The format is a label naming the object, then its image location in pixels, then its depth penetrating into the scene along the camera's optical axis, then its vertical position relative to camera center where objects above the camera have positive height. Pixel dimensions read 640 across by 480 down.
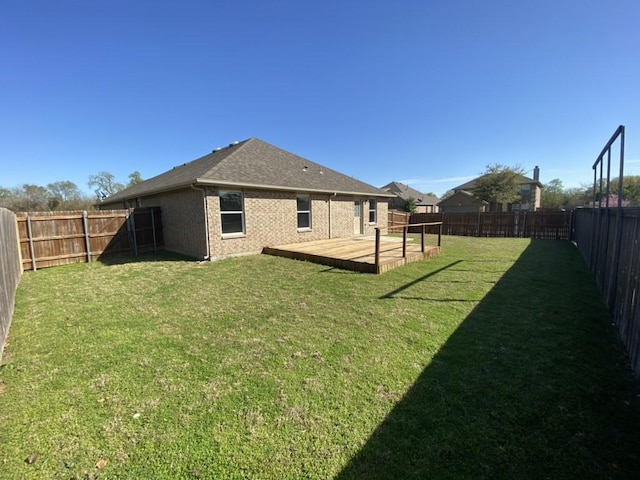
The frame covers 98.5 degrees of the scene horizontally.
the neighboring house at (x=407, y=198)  42.22 +2.33
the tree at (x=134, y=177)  50.62 +7.32
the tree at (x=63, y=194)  35.56 +3.36
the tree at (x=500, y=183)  30.86 +3.22
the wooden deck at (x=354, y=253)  7.70 -1.30
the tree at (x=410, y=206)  36.93 +0.98
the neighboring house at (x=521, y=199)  35.78 +1.72
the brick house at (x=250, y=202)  9.43 +0.56
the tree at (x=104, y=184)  48.16 +5.94
